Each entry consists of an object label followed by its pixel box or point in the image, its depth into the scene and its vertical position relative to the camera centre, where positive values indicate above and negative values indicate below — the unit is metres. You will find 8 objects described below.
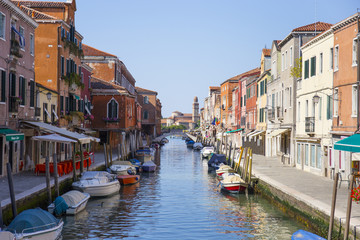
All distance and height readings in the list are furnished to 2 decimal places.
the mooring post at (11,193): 13.80 -2.04
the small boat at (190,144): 90.12 -3.76
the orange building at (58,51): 31.06 +4.92
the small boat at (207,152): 55.19 -3.20
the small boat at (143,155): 46.75 -3.12
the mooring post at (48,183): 17.66 -2.25
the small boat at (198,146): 75.62 -3.48
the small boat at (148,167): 36.97 -3.36
